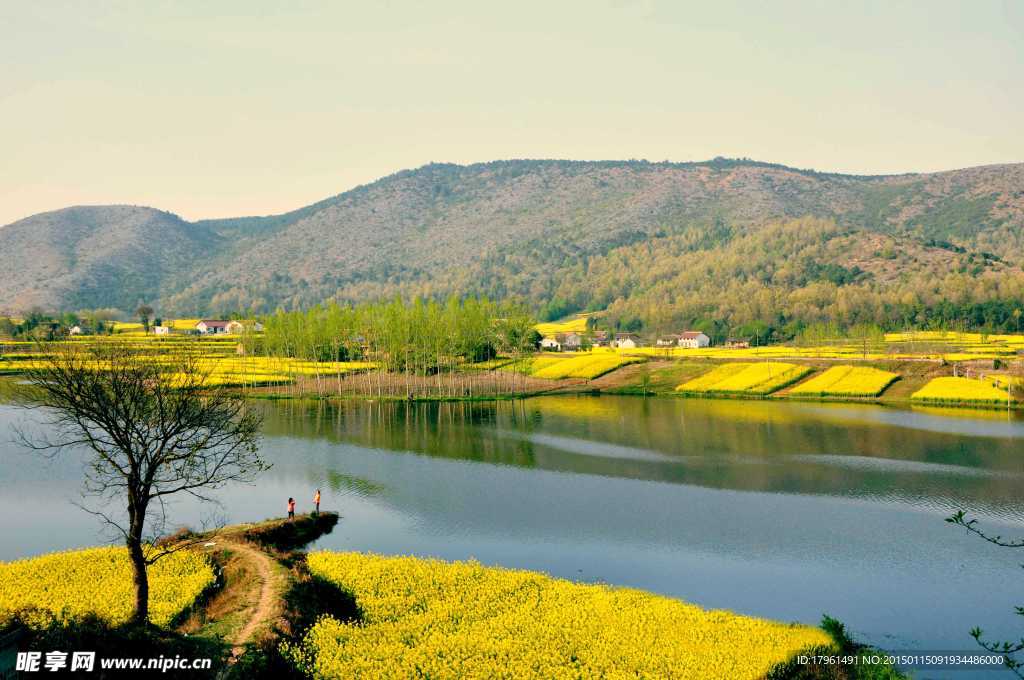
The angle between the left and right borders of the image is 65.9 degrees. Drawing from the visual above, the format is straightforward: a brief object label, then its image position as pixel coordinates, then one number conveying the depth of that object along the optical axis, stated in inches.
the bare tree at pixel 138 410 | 968.9
